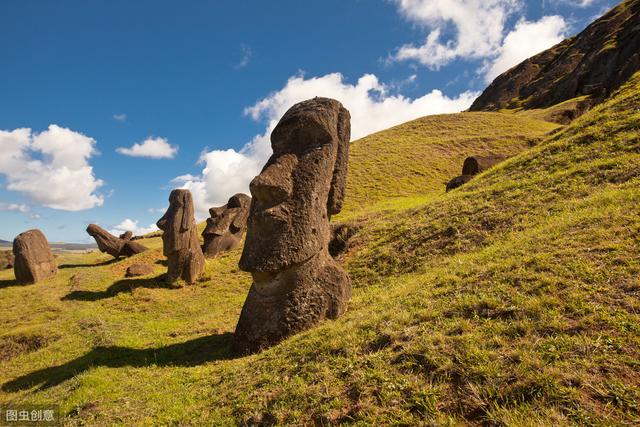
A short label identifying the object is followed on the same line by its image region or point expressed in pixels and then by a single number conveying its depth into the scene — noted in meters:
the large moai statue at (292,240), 7.43
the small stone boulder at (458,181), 21.86
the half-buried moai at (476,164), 23.39
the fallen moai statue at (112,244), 23.05
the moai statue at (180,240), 15.19
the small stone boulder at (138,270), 17.20
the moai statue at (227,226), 21.00
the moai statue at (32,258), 17.39
